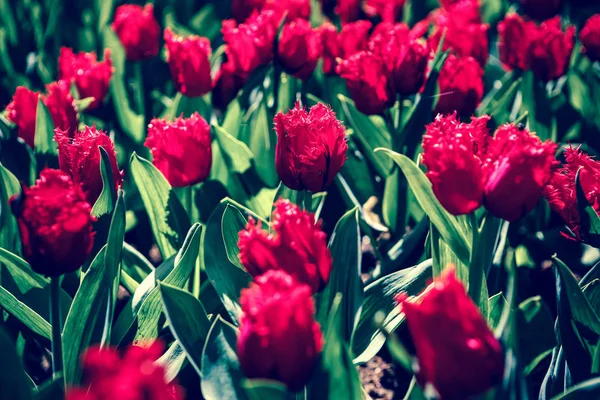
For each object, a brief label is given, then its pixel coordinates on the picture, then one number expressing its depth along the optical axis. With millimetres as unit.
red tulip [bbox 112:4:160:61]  1508
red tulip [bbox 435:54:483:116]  1259
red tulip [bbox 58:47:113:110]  1363
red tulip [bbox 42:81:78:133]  1255
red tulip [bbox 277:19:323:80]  1315
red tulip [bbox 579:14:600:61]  1378
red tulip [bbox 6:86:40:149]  1260
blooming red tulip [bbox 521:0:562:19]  1583
